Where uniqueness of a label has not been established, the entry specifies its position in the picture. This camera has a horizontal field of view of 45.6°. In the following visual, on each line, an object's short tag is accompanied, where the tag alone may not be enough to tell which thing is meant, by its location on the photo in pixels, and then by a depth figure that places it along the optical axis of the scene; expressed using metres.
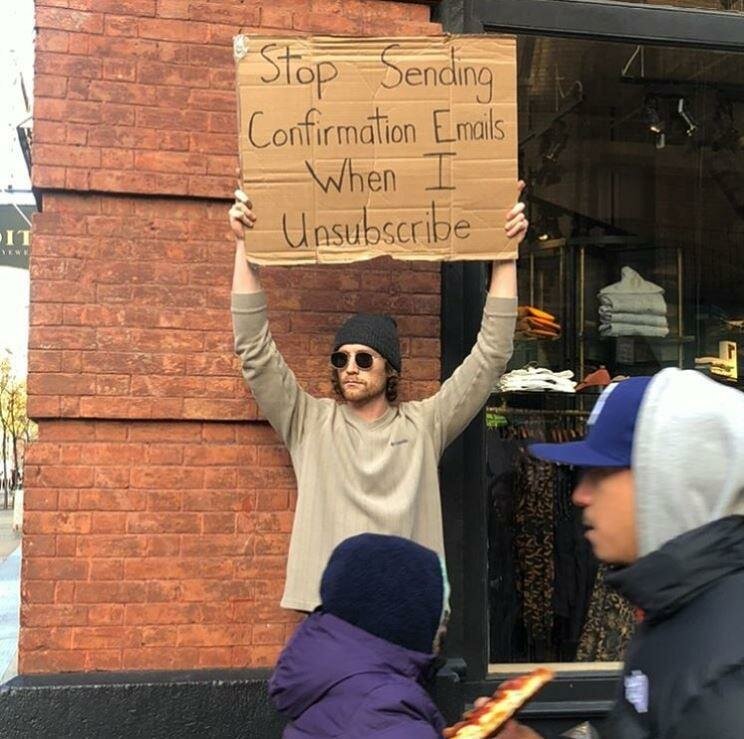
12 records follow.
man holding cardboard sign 3.63
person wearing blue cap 1.31
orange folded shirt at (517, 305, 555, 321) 5.82
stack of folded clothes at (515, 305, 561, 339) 5.79
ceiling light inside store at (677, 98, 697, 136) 6.42
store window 4.93
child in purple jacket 1.77
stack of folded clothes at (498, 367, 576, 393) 5.31
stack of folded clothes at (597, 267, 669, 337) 6.26
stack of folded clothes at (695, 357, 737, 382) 6.31
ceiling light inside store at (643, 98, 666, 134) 6.36
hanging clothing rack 5.15
